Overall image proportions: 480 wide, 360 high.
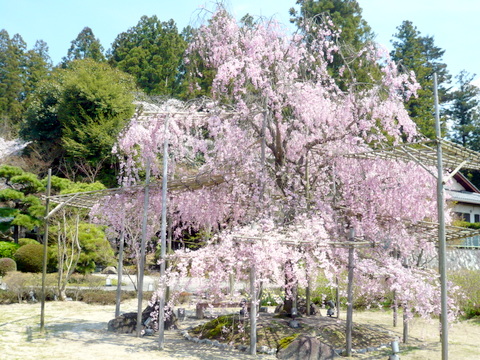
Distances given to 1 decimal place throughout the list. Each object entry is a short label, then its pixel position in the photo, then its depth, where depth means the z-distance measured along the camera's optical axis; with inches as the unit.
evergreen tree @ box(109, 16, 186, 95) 1408.7
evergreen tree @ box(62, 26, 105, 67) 1868.8
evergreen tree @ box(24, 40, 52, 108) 1640.0
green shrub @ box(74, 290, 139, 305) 608.7
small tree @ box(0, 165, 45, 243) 792.9
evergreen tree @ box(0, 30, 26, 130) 1578.5
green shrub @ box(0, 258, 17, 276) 727.1
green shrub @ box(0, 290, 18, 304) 585.9
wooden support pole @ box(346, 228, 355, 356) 325.4
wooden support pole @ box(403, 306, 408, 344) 388.5
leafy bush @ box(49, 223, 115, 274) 715.4
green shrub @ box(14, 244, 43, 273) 761.6
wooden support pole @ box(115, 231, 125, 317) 459.8
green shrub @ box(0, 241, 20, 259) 792.9
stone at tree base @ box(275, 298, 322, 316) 424.5
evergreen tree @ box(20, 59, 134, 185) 967.6
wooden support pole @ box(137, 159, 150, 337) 400.2
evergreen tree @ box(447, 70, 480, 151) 1455.5
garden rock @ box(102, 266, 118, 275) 931.3
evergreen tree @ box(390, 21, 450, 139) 1194.6
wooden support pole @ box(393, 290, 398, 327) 438.1
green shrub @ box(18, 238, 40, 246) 832.5
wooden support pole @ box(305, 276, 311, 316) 446.9
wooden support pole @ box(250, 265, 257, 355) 335.6
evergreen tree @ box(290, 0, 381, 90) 1093.1
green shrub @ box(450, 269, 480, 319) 510.0
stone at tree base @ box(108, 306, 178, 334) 423.2
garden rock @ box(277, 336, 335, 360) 313.9
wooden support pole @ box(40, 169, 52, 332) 415.5
